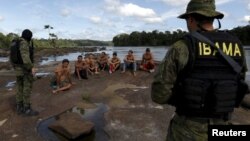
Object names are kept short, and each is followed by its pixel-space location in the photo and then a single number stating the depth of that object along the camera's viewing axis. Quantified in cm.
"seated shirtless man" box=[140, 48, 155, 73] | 795
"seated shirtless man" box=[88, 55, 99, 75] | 769
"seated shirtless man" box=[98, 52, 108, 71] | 822
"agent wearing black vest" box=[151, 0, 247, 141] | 149
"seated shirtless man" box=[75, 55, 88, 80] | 717
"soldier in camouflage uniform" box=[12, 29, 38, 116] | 409
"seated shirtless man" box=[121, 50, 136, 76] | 778
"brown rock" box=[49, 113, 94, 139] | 359
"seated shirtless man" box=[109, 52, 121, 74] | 792
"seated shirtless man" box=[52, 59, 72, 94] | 596
